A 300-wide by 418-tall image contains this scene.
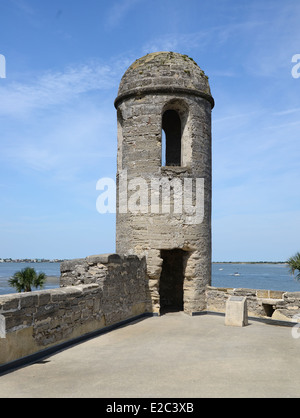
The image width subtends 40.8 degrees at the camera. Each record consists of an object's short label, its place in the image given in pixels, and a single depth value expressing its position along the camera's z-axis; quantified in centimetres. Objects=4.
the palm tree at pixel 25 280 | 1919
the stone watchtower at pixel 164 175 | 1109
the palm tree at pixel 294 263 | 1758
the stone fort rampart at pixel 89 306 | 589
